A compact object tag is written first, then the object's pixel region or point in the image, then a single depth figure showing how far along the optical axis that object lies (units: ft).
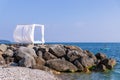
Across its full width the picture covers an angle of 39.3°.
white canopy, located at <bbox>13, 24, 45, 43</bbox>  88.78
